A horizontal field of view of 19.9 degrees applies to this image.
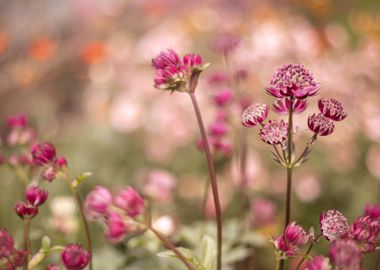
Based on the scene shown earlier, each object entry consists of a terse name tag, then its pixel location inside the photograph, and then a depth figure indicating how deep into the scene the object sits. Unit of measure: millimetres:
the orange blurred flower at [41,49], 1960
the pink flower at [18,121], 680
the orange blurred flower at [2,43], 1223
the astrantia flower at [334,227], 549
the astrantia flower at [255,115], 566
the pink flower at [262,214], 811
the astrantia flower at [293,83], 552
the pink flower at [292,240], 560
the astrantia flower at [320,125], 566
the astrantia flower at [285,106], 591
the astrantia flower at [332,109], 567
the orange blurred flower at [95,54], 2172
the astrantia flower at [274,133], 560
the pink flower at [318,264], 521
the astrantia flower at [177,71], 581
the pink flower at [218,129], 711
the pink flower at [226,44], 726
